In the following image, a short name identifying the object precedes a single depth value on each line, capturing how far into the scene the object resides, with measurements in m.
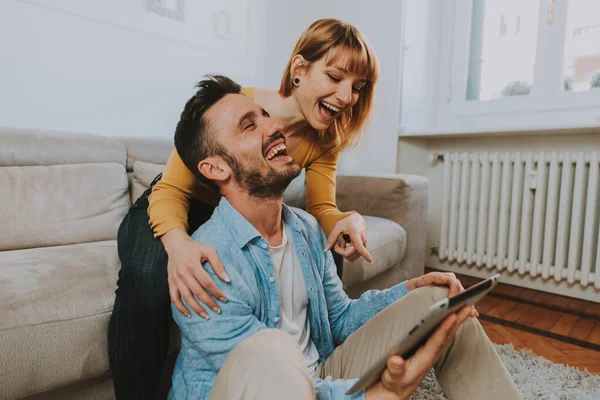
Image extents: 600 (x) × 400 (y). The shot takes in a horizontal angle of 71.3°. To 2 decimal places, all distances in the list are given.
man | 0.60
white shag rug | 1.21
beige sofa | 0.79
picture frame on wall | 1.86
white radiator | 2.08
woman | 0.79
